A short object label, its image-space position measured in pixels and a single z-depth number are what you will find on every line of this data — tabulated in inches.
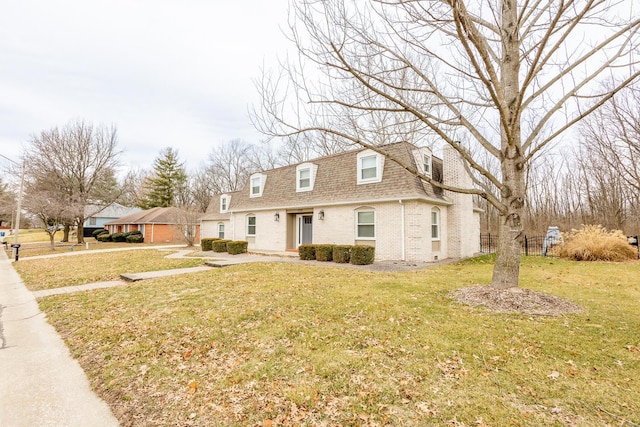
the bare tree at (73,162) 1001.5
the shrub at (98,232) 1467.3
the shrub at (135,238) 1253.7
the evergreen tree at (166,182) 1800.0
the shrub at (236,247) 667.9
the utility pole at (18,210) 667.4
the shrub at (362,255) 475.8
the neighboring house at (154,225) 1285.7
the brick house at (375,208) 508.4
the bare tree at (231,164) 1647.4
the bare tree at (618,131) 587.8
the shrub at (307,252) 557.0
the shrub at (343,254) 506.9
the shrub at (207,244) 782.5
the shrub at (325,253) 534.3
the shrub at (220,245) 732.7
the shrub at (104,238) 1321.4
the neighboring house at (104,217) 1701.5
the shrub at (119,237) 1302.9
